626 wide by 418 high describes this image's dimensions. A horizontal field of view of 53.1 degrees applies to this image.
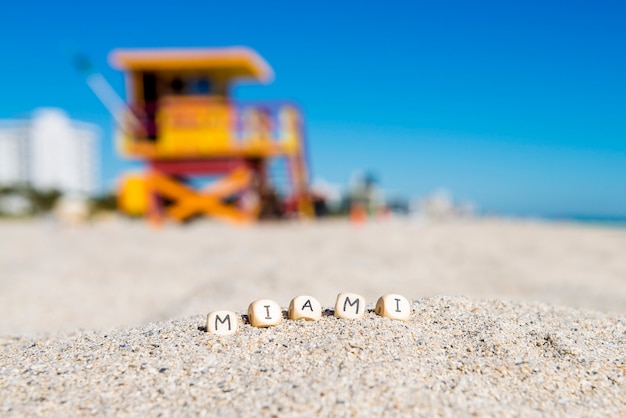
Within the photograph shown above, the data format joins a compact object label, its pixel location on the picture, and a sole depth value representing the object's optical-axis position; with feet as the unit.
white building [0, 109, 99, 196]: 347.77
